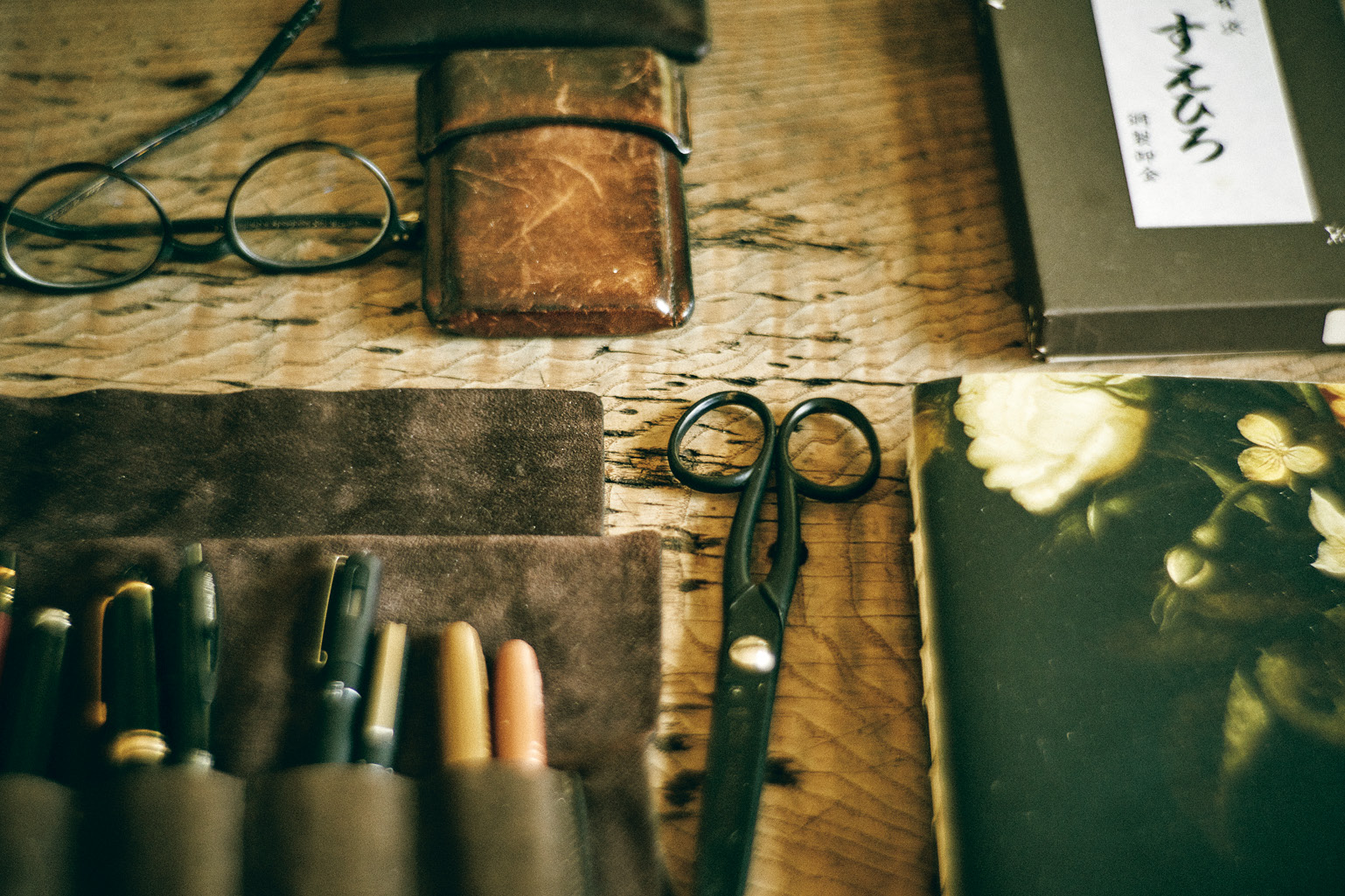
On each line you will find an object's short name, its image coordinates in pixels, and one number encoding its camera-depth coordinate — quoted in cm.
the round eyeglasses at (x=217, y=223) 57
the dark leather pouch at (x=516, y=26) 62
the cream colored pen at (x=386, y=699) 37
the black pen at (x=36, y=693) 37
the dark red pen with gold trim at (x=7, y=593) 40
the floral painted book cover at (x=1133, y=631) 36
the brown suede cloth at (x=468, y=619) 39
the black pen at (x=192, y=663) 37
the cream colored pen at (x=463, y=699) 37
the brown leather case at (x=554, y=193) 52
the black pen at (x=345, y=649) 37
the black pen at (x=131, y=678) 36
